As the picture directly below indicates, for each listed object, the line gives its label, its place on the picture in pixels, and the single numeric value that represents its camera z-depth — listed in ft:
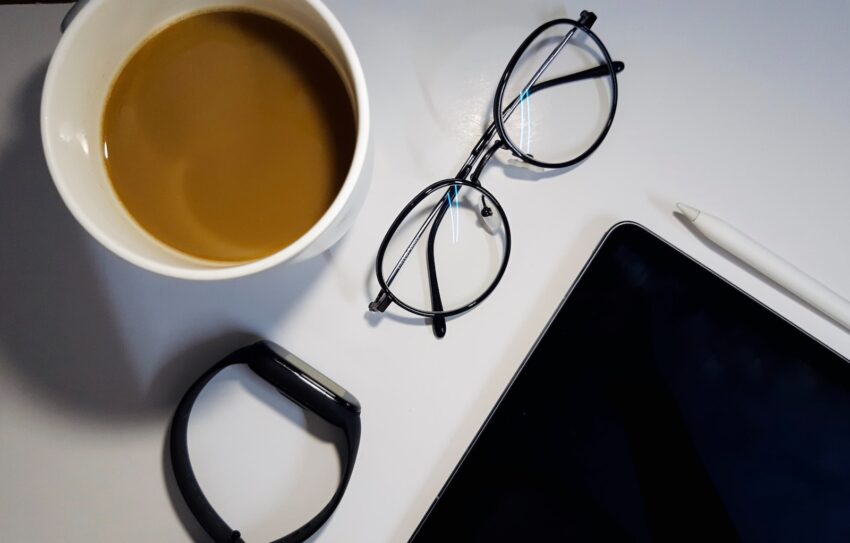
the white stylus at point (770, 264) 1.44
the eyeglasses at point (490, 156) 1.49
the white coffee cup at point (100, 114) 0.96
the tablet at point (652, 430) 1.40
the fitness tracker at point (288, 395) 1.36
